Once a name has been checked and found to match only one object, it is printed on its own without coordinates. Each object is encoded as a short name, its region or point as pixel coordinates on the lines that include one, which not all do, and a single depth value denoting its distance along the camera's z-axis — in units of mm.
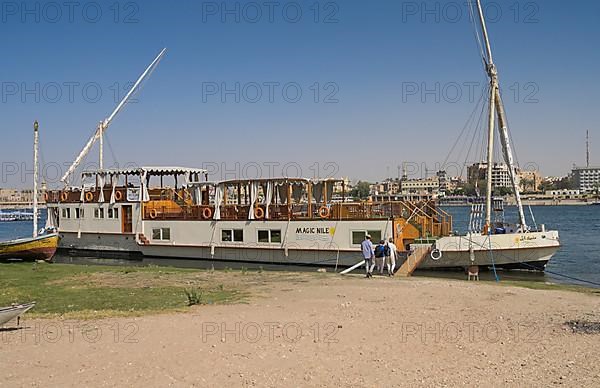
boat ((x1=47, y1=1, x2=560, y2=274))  28469
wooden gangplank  25850
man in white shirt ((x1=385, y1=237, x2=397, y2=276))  24323
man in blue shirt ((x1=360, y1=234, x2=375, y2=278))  23780
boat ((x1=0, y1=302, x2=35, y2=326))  12422
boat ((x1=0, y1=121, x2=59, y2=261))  33094
